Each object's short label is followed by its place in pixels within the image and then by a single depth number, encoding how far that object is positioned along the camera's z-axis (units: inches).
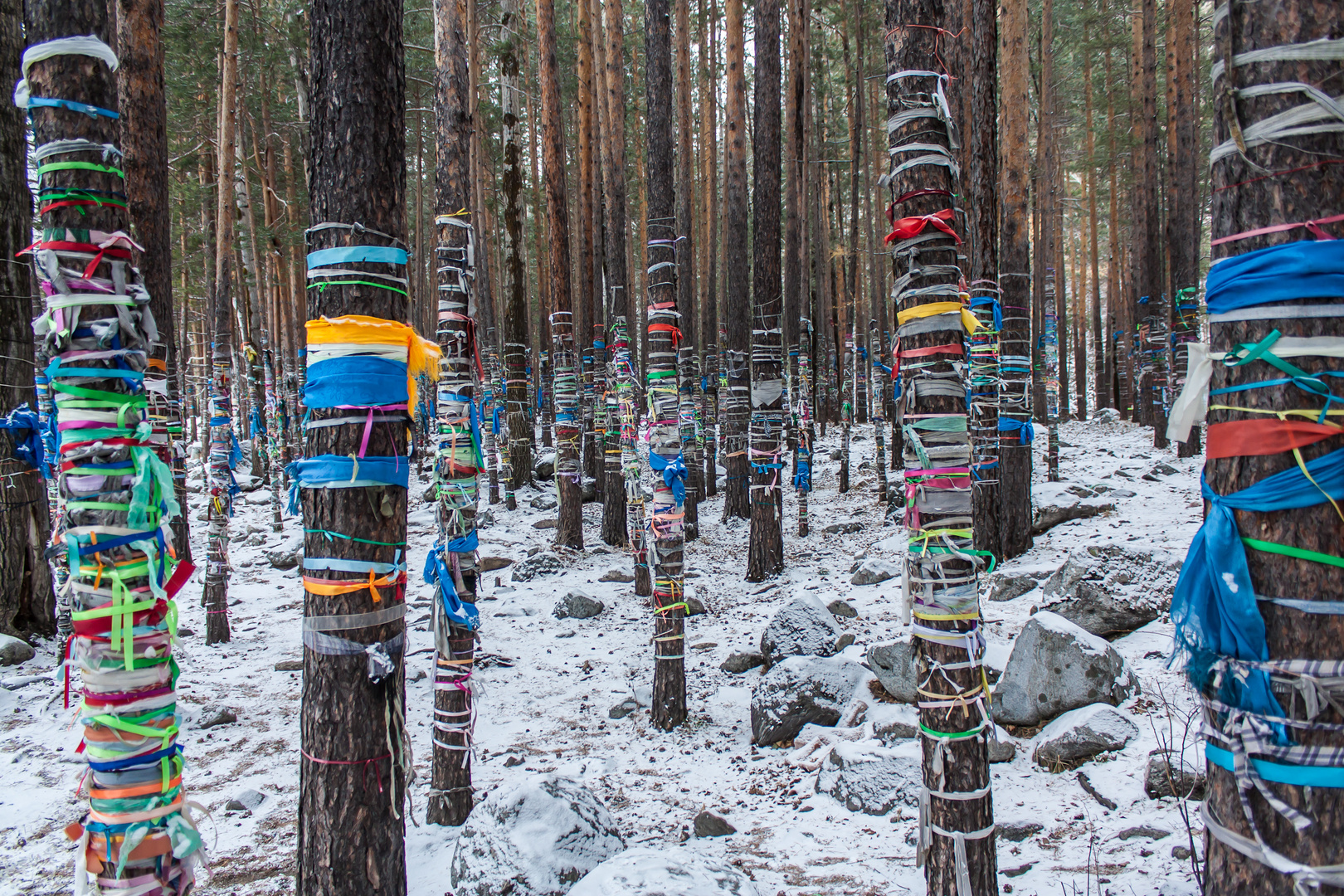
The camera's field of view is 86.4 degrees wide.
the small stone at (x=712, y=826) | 155.6
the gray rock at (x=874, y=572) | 319.9
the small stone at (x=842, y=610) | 281.0
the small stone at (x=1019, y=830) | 138.0
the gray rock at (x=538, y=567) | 372.8
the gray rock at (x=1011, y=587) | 258.8
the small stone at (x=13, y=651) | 247.1
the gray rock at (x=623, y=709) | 225.9
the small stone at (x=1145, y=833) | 127.3
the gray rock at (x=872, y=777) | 157.2
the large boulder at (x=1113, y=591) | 203.8
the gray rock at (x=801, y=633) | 235.9
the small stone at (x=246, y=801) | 175.5
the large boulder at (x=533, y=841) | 128.2
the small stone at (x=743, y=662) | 251.6
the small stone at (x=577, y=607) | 320.2
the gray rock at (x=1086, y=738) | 155.8
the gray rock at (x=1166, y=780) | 132.6
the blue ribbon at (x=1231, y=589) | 61.7
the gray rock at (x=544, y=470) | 657.3
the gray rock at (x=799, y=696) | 197.9
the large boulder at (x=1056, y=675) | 170.4
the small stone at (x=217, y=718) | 223.5
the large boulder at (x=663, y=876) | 107.3
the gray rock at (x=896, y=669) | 193.9
